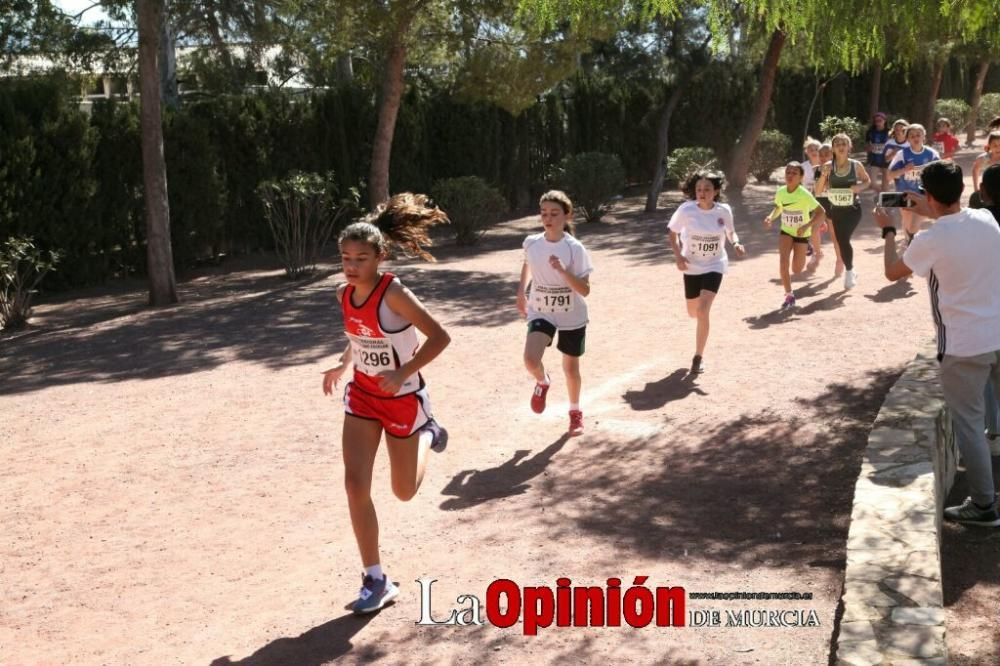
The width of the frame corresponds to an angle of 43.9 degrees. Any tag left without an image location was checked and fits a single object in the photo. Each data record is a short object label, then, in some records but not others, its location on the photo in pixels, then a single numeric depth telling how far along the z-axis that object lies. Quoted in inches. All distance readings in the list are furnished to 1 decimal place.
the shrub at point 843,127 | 1248.8
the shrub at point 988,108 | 1619.1
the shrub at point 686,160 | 997.8
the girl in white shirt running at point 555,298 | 323.9
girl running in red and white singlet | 215.3
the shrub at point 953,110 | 1513.3
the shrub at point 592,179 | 866.1
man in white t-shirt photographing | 229.5
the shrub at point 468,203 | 773.9
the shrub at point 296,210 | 660.1
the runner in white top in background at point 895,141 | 660.1
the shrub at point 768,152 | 1119.6
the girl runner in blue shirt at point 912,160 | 546.0
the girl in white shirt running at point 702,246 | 393.4
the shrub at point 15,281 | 536.7
